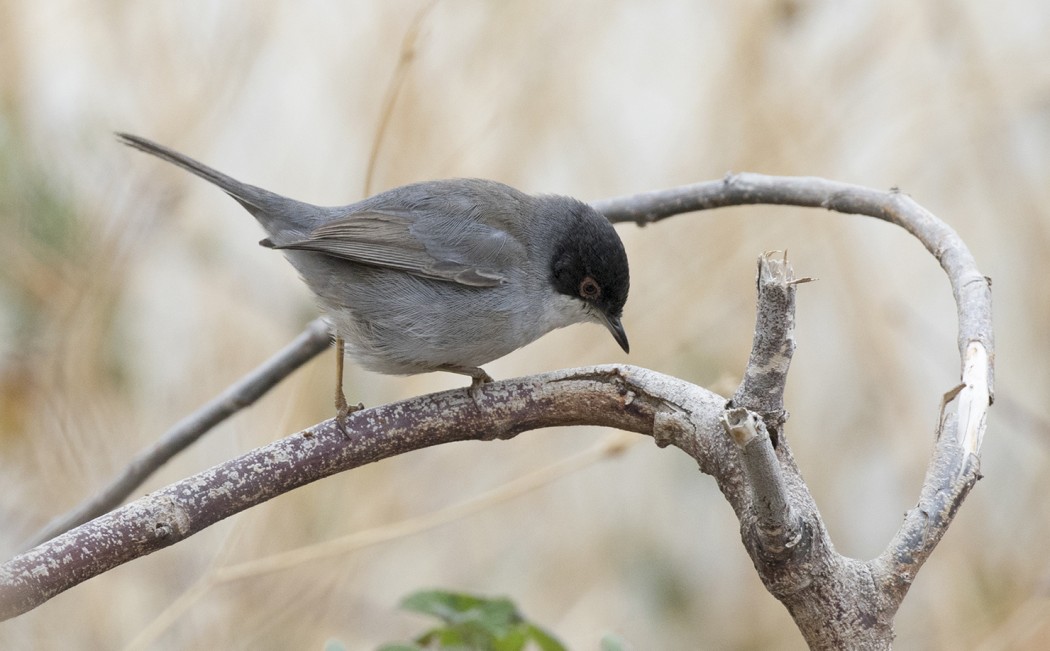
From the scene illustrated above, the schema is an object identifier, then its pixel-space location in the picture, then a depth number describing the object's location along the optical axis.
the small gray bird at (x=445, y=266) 4.26
